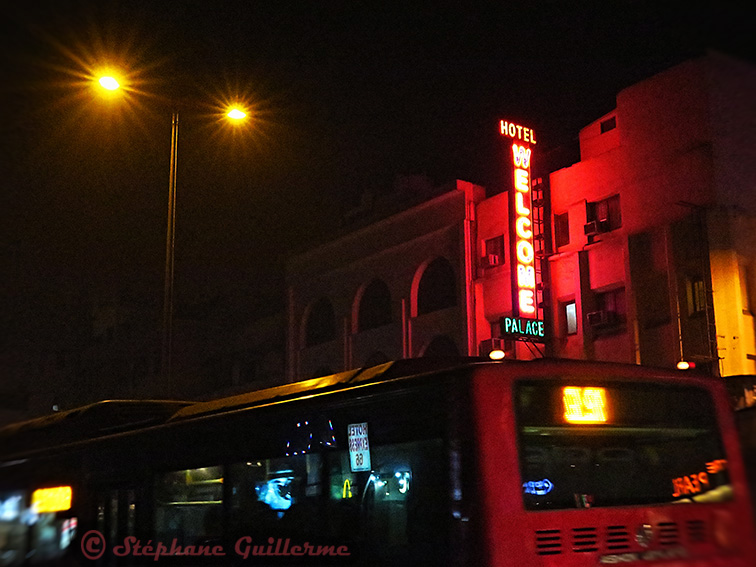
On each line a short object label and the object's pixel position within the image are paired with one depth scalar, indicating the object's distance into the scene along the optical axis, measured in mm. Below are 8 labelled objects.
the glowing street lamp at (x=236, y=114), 16516
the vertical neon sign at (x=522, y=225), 21734
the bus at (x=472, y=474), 5785
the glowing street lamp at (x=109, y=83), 14539
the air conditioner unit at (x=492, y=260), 23531
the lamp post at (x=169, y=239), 15234
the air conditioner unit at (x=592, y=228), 21297
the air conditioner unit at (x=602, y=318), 20891
